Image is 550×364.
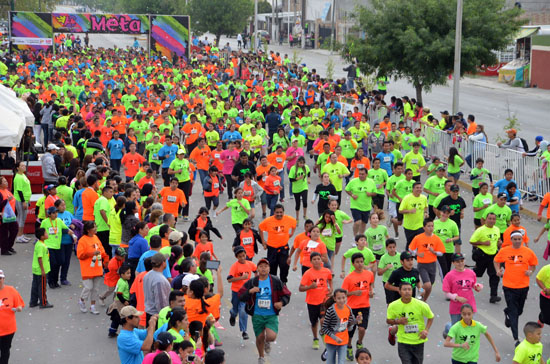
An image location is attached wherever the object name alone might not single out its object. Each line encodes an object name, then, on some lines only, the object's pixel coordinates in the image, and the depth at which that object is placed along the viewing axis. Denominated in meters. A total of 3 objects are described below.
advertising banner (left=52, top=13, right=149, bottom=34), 50.97
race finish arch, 50.53
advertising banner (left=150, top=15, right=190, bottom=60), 51.66
